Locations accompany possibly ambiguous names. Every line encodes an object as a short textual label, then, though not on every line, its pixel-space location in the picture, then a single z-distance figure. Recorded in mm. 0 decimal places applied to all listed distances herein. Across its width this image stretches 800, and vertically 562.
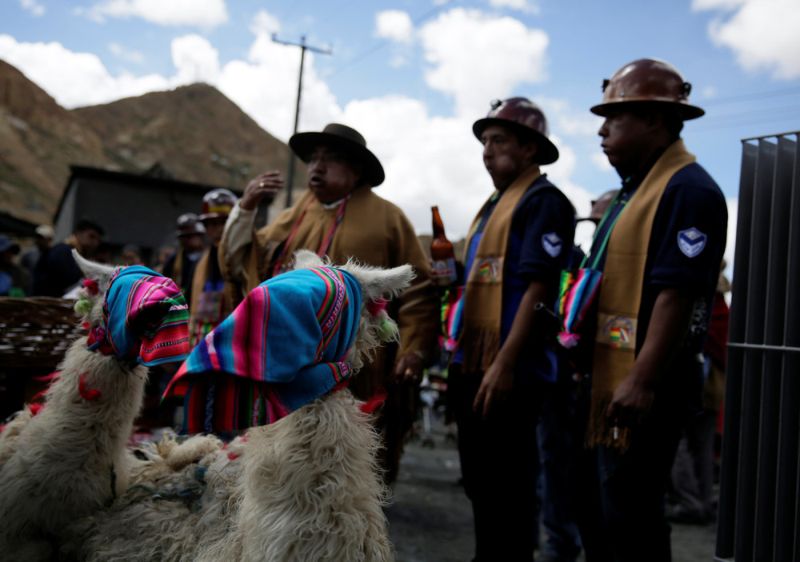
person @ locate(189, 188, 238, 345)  5250
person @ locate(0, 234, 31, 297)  8047
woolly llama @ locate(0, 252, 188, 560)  1958
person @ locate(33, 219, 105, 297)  6688
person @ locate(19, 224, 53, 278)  10245
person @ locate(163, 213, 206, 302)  6723
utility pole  23511
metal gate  2496
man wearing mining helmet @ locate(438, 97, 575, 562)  2963
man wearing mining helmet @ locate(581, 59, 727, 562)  2402
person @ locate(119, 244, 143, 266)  8688
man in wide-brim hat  3352
